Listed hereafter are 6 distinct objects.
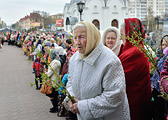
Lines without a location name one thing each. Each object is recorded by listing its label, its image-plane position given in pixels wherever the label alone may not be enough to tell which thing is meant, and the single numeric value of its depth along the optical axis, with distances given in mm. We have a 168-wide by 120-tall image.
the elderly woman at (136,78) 1948
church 26086
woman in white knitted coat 1439
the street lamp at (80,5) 8629
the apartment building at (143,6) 93971
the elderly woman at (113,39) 2446
